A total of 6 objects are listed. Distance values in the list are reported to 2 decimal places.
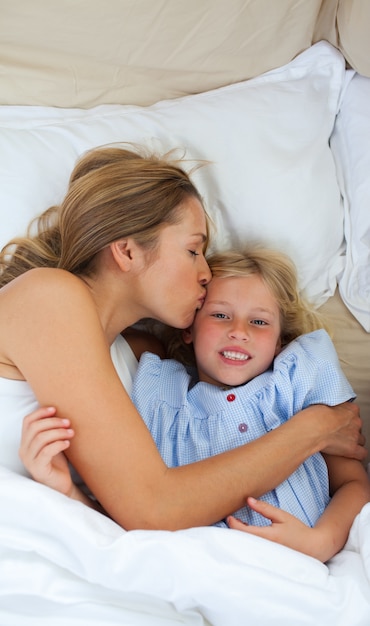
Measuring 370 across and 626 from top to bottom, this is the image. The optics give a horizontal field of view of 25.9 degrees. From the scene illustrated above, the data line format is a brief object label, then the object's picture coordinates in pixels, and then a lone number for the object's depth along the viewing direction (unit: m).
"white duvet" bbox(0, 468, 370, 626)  1.06
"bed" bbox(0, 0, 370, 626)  1.65
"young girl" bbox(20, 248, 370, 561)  1.41
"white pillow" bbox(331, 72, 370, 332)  1.78
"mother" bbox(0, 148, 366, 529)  1.18
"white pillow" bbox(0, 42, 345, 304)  1.60
